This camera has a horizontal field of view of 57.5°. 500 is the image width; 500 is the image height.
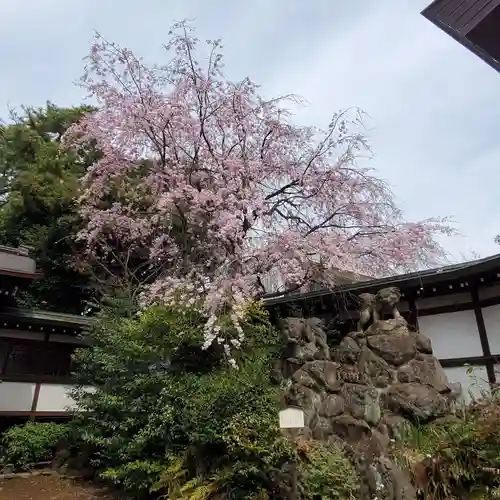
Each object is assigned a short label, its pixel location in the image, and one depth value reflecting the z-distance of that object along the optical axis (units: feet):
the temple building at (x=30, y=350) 38.70
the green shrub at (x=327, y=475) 21.34
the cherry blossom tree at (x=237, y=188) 31.48
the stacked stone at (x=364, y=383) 25.72
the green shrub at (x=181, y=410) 22.82
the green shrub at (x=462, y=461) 20.81
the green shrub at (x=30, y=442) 35.22
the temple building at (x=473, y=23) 10.28
